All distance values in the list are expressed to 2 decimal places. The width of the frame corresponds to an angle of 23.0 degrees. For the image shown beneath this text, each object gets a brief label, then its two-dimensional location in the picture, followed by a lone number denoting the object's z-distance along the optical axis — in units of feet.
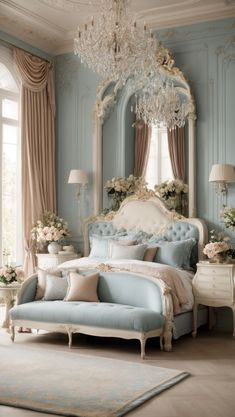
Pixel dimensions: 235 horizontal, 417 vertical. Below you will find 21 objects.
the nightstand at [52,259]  25.57
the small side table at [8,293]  21.72
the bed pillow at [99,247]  24.18
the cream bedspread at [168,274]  20.03
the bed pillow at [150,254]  22.85
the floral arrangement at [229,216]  22.75
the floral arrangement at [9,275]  21.84
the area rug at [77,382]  12.88
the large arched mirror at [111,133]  26.40
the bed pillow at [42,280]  21.38
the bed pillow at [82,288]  20.42
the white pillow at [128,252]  22.68
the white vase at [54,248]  25.84
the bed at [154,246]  20.20
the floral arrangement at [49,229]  25.66
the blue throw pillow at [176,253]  22.67
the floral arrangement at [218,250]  21.45
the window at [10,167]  25.85
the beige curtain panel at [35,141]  26.35
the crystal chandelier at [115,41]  17.93
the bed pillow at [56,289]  20.95
